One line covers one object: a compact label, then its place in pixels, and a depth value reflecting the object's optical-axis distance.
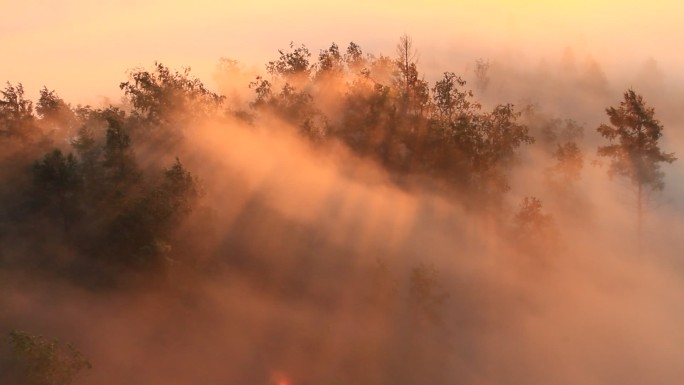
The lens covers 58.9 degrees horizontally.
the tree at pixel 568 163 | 53.78
